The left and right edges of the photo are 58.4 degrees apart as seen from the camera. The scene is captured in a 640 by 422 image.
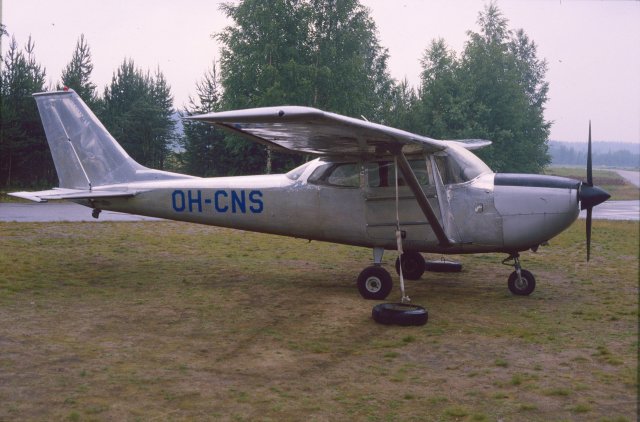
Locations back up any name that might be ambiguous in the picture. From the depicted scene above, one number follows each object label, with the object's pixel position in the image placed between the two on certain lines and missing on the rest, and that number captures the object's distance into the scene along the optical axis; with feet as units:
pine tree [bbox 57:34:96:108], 127.44
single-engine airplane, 26.91
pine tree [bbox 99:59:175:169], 127.24
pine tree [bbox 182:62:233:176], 118.83
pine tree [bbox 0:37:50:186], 108.58
